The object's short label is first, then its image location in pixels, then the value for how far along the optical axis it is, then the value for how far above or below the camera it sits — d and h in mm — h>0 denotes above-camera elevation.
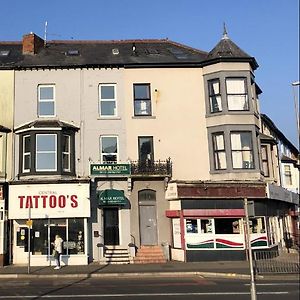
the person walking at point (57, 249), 21859 -991
